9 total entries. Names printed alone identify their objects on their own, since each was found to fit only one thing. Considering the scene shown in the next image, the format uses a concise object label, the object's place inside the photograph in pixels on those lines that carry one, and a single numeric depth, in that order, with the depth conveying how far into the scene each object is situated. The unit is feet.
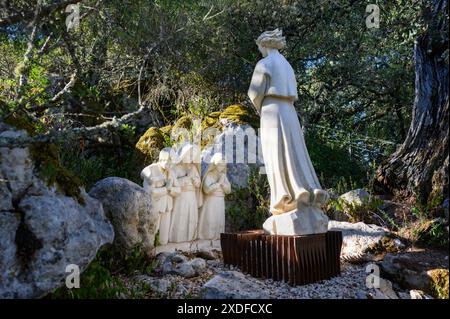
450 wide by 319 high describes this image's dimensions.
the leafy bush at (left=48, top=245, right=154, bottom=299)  14.02
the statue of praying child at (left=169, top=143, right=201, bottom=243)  20.68
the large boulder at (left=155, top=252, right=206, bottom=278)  17.07
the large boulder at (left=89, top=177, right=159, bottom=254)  17.22
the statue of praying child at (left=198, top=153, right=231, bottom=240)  21.84
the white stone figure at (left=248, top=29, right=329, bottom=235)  16.84
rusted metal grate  16.01
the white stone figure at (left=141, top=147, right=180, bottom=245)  19.47
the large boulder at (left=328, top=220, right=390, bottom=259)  20.68
